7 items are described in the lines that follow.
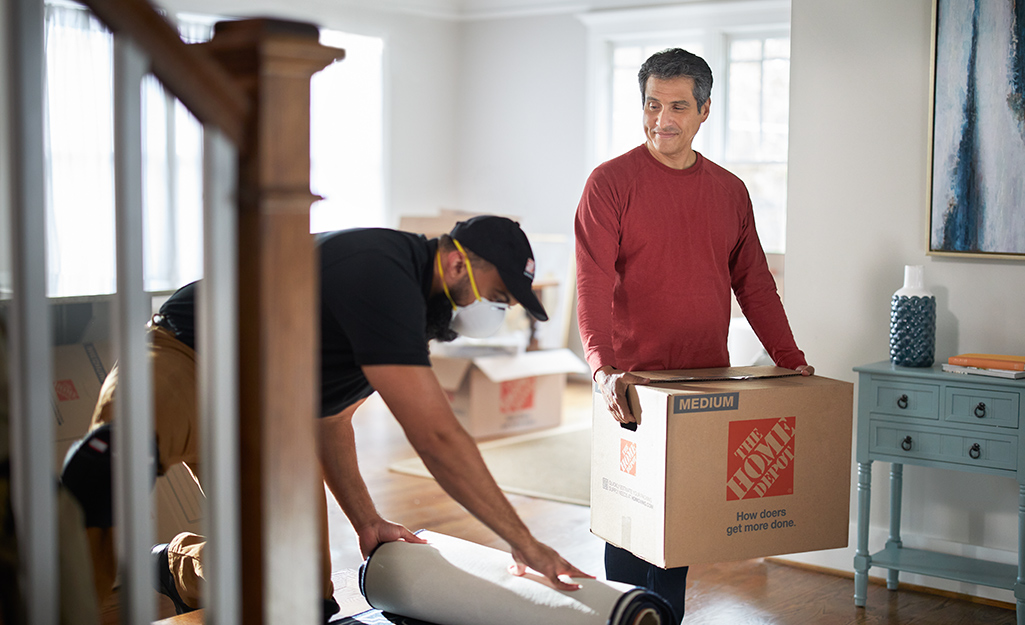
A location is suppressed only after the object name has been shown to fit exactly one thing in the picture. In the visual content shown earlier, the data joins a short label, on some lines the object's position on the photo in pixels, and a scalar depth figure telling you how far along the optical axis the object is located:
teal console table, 2.52
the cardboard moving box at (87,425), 2.83
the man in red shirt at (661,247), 2.09
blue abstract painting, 2.68
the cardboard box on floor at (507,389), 4.81
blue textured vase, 2.72
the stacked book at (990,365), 2.51
